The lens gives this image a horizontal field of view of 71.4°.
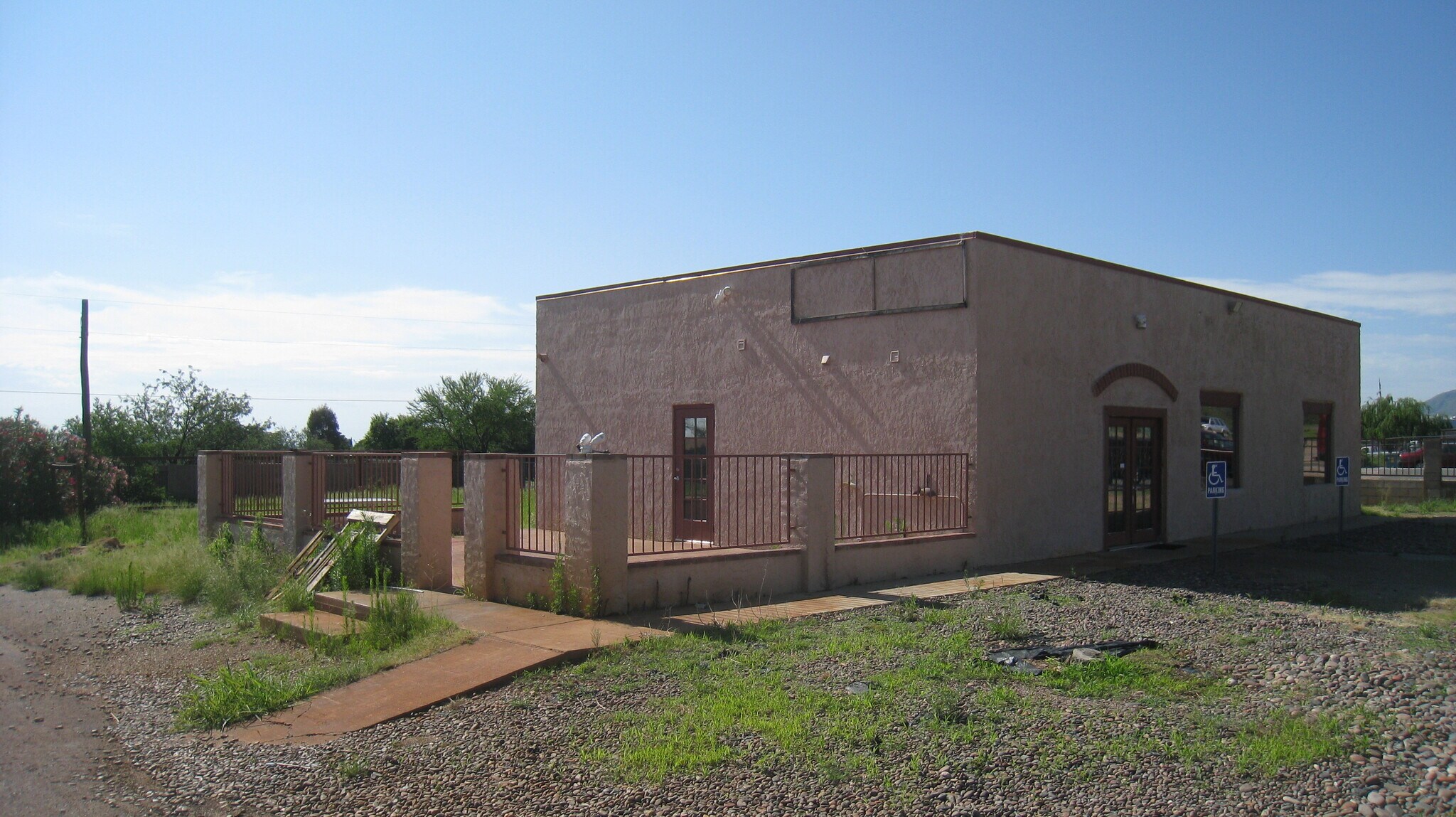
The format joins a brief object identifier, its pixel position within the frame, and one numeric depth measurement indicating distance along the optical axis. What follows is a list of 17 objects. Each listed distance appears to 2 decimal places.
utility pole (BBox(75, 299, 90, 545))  22.44
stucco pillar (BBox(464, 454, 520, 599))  10.31
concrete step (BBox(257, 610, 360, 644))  9.35
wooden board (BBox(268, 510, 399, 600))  11.70
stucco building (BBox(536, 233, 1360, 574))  13.27
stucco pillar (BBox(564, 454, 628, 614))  9.22
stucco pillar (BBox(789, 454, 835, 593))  10.98
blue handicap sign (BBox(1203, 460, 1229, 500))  12.48
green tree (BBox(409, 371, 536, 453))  37.81
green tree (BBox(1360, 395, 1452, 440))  59.22
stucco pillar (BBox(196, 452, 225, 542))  16.39
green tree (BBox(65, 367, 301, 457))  34.09
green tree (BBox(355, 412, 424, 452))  42.06
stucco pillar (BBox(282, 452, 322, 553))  13.92
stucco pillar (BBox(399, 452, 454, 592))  11.15
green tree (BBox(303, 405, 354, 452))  52.06
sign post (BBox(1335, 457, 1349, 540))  16.58
